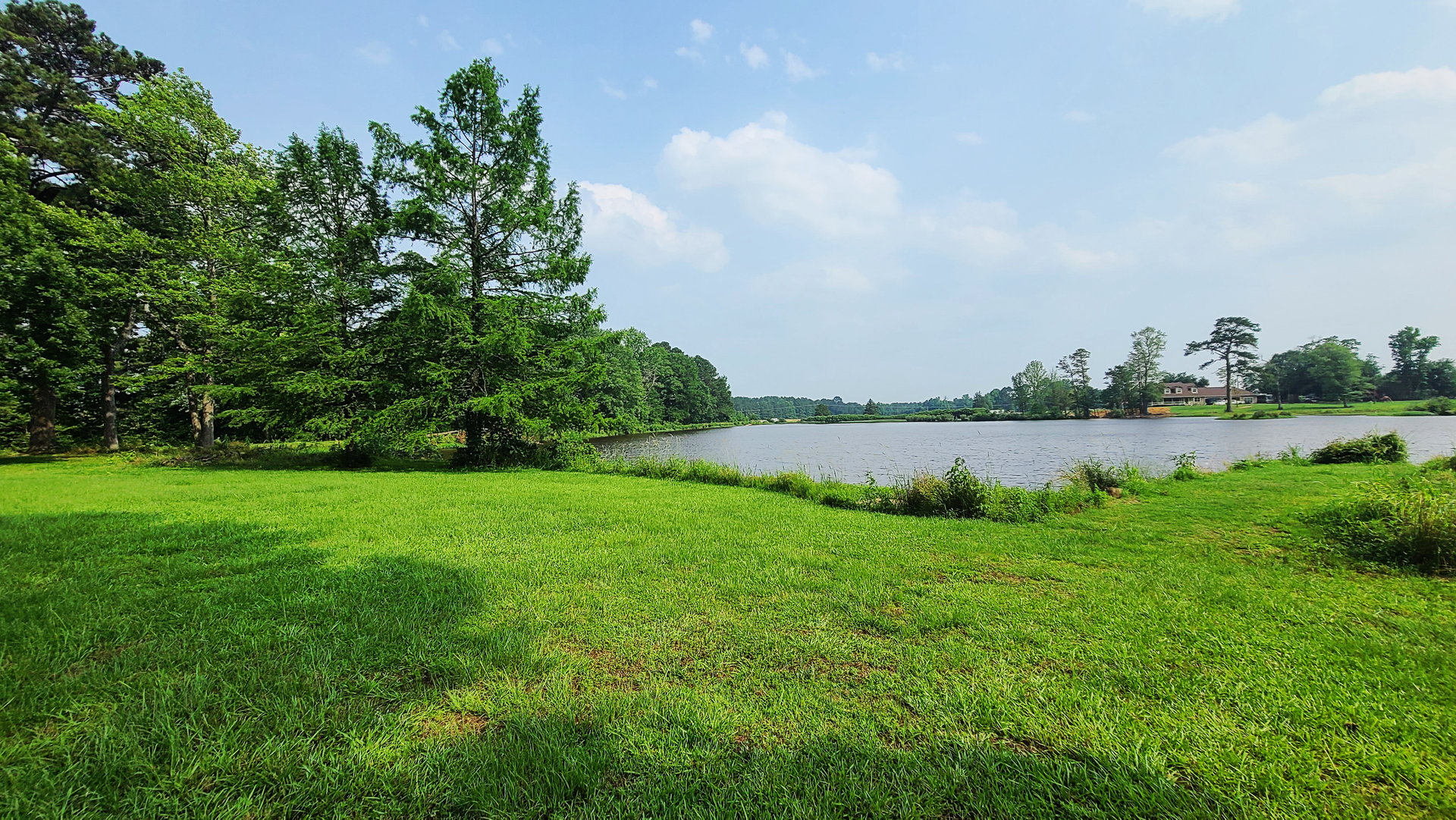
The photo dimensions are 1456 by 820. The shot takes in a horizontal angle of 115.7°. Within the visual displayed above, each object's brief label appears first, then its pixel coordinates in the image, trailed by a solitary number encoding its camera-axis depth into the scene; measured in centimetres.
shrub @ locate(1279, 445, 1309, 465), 1462
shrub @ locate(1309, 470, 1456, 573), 451
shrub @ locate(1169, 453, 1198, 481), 1227
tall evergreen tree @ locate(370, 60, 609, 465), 1430
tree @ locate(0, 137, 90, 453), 1340
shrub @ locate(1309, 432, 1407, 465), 1360
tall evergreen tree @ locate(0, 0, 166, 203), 1555
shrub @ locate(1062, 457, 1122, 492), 1032
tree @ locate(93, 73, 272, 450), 1548
